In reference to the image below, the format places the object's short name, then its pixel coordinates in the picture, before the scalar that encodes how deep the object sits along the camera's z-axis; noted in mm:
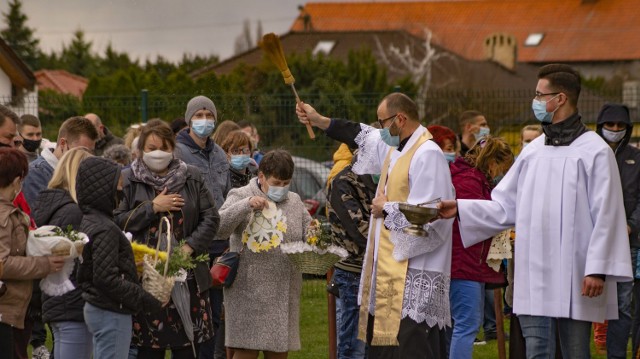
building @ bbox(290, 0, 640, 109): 71562
